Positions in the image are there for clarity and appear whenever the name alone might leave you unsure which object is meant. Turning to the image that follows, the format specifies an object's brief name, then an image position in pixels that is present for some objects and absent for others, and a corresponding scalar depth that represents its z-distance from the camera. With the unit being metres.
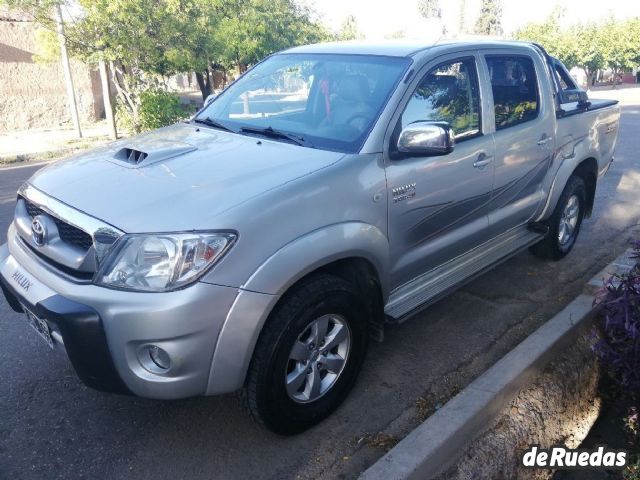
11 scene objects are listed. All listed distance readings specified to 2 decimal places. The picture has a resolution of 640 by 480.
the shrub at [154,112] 12.59
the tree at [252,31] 16.30
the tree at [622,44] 43.00
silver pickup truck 2.31
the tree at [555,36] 42.50
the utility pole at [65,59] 11.59
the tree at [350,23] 61.58
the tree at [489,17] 45.44
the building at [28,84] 15.14
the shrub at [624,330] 2.84
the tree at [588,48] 42.66
